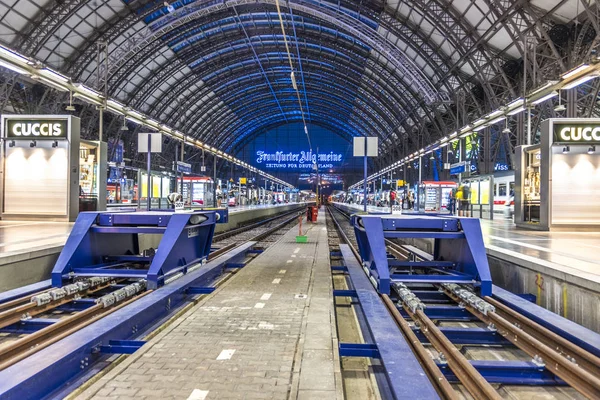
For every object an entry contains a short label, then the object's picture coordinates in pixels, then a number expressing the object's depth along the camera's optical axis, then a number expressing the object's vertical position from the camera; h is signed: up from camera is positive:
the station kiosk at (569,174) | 12.71 +0.90
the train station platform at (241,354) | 3.05 -1.44
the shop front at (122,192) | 30.56 +0.62
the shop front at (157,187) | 22.31 +0.77
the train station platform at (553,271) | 5.27 -1.04
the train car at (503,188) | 25.62 +0.95
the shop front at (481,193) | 21.33 +0.49
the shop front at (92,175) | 15.19 +0.95
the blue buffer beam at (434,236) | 5.87 -0.56
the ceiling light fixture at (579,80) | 10.59 +3.35
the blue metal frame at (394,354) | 2.88 -1.35
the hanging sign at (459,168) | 24.38 +2.09
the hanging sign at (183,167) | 24.24 +2.09
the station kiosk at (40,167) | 13.65 +1.10
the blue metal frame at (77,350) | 2.88 -1.30
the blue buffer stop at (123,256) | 6.08 -0.76
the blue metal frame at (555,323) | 4.00 -1.37
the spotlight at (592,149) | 12.62 +1.67
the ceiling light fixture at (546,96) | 12.39 +3.37
